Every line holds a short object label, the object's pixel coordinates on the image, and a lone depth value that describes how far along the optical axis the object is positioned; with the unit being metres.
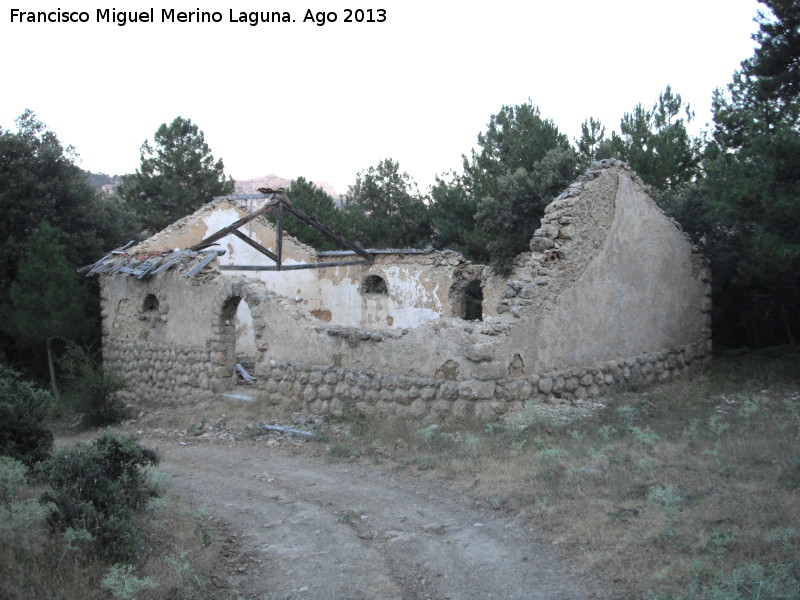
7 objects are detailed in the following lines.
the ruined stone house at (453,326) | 9.45
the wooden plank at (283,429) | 9.72
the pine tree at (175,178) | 26.77
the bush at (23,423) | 6.84
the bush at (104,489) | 4.92
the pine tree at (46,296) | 15.77
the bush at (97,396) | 12.63
